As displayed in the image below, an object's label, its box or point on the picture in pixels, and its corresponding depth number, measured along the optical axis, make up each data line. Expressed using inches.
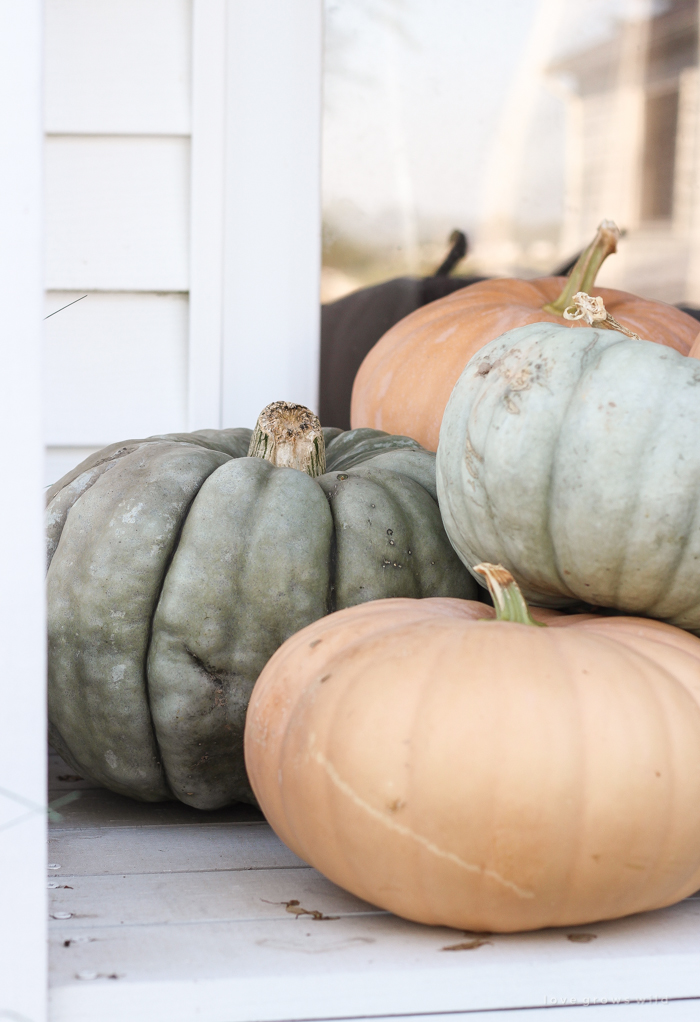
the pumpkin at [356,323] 90.3
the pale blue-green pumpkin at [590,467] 65.7
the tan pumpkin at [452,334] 80.2
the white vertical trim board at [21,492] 59.9
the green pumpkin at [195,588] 71.0
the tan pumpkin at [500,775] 62.2
